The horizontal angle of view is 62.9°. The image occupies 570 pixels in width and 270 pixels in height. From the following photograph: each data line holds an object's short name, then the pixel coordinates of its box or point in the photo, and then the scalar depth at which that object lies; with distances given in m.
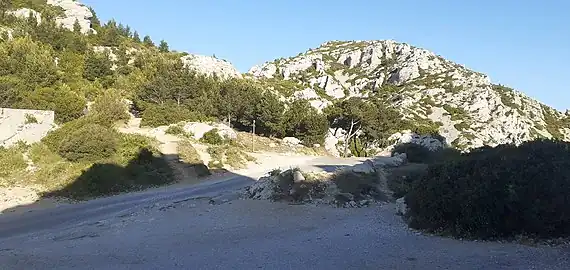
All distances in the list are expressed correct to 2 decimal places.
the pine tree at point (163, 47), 81.09
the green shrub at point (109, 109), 37.69
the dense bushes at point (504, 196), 11.04
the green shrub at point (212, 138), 38.75
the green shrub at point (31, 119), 28.63
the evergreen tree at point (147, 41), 82.54
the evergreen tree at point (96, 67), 53.97
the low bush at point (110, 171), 22.69
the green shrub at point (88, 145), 25.86
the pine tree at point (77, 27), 67.95
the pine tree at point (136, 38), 84.57
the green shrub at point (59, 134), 27.19
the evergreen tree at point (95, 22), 76.94
